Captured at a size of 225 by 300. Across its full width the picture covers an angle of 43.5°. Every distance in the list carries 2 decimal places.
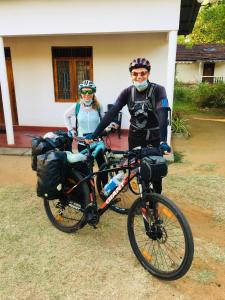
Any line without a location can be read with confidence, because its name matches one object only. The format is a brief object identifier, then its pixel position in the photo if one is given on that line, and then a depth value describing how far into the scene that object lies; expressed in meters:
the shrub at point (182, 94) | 16.58
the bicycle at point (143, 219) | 2.35
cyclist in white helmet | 3.63
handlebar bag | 2.40
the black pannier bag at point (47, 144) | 2.96
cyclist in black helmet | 2.77
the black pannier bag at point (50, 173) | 2.75
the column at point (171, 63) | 5.29
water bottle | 2.87
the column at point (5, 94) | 5.90
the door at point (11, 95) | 7.66
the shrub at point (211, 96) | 13.71
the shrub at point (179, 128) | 7.86
